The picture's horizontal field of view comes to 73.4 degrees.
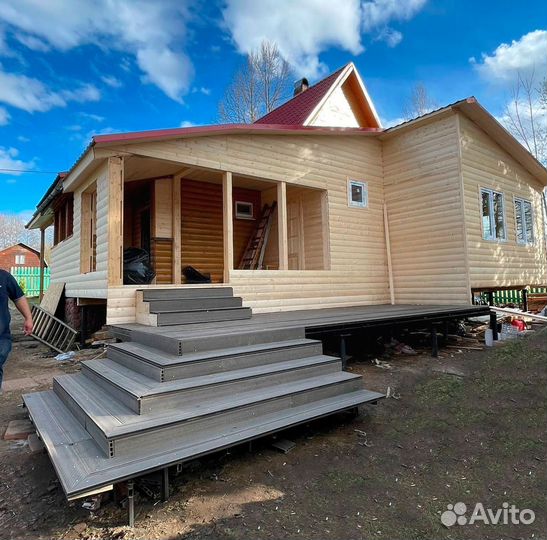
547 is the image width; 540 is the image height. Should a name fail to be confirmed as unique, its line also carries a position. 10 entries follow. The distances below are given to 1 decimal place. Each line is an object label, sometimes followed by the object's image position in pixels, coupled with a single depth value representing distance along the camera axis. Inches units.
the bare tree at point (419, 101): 920.3
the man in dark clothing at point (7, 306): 152.8
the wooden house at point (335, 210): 285.4
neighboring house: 1608.0
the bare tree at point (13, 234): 2176.4
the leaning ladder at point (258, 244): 370.0
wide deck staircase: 97.0
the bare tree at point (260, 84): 832.9
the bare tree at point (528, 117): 770.8
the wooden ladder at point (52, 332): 310.2
